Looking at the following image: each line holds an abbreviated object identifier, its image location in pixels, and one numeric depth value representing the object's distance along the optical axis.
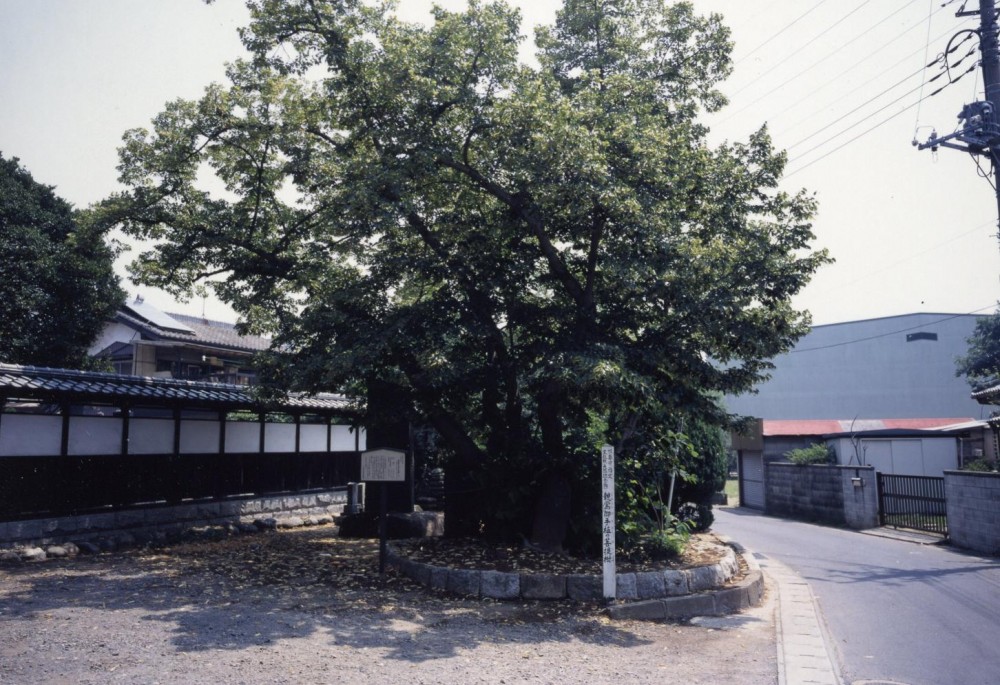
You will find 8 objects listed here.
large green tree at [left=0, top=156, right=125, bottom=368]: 21.31
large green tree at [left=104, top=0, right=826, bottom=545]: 10.40
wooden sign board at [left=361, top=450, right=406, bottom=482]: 11.17
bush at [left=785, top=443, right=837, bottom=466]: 24.66
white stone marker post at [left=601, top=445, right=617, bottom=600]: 9.22
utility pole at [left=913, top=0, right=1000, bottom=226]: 13.15
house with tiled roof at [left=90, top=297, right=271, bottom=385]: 28.02
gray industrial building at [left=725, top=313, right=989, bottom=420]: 38.72
